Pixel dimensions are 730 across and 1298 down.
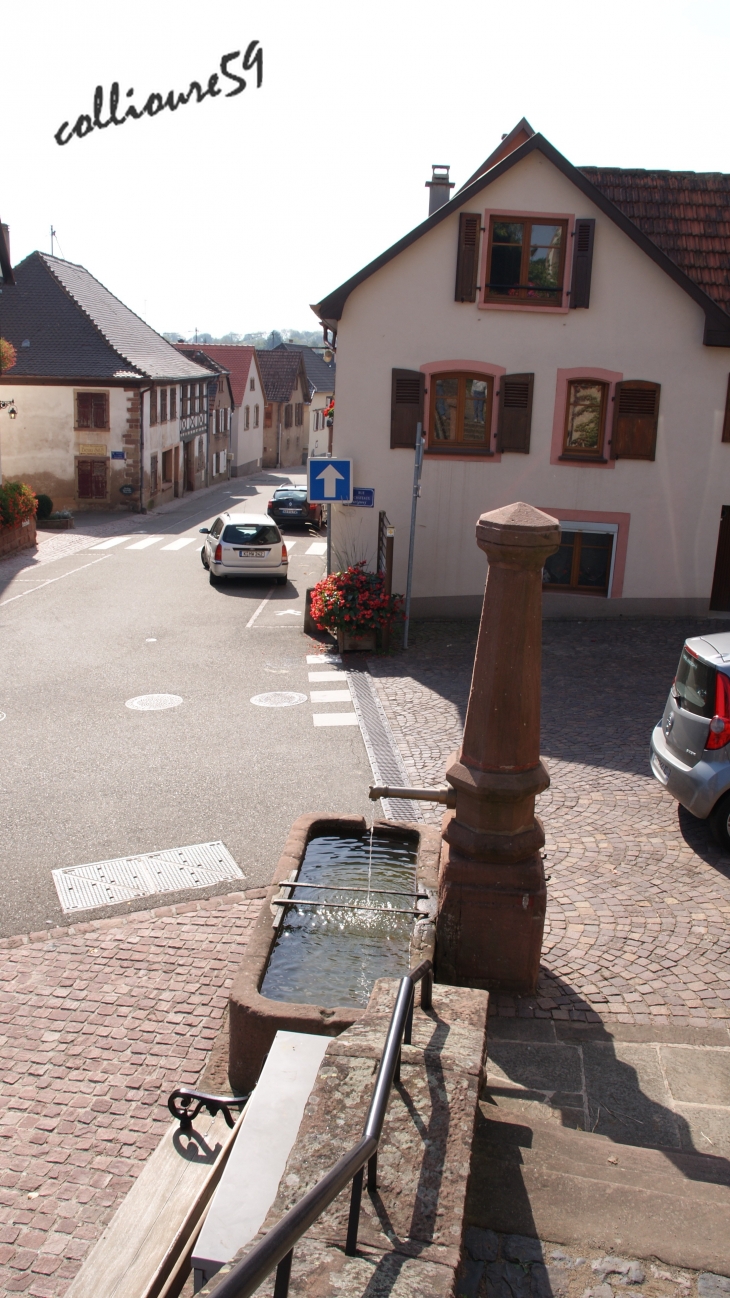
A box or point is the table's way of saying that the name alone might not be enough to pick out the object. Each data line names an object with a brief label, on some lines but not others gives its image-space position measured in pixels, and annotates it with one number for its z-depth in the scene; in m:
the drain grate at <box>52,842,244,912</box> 7.91
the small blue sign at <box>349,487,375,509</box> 16.97
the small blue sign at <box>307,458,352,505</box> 15.96
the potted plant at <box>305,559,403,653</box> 15.77
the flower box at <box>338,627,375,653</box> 15.80
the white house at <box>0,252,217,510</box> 37.31
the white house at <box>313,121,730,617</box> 16.83
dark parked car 34.72
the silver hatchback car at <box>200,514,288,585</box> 22.45
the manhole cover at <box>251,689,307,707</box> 13.12
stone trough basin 4.98
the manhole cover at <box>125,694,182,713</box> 12.85
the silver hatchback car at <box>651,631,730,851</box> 8.30
